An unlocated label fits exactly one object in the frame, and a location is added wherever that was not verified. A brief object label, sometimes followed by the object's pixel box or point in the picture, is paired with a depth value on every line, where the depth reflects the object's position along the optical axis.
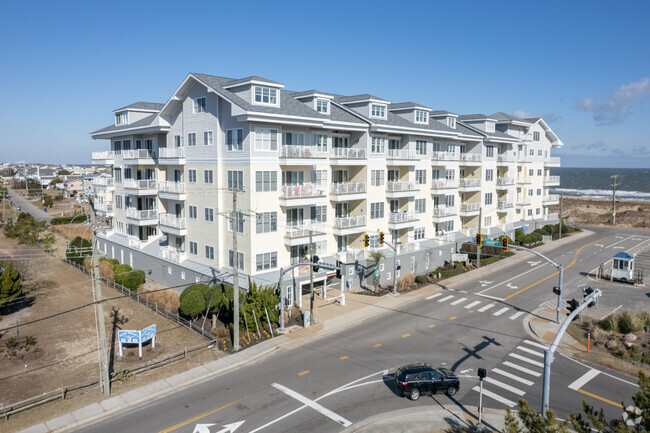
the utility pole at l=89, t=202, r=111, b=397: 21.25
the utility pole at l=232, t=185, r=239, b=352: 26.52
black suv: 21.73
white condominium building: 35.59
